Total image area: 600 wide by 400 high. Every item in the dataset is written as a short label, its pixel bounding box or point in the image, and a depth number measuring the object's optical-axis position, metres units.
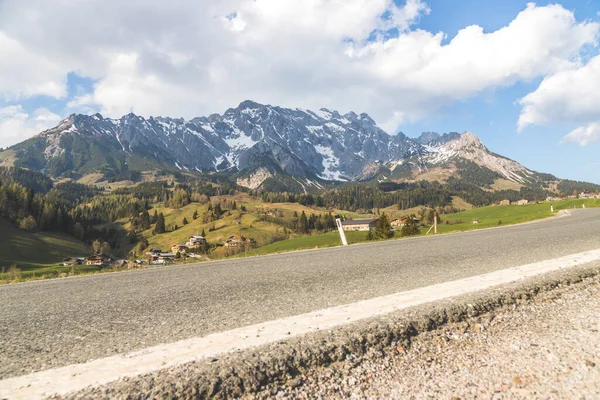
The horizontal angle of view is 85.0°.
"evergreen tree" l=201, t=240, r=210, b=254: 138.65
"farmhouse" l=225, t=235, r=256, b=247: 150.73
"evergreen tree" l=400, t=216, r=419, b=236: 53.72
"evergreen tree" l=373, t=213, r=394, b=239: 55.85
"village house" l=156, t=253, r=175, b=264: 137.25
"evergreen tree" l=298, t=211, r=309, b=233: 192.23
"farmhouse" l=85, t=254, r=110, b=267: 118.84
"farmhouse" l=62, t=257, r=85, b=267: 116.25
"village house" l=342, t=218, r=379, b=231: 170.88
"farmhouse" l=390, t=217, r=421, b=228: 159.71
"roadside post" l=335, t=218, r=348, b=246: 24.18
